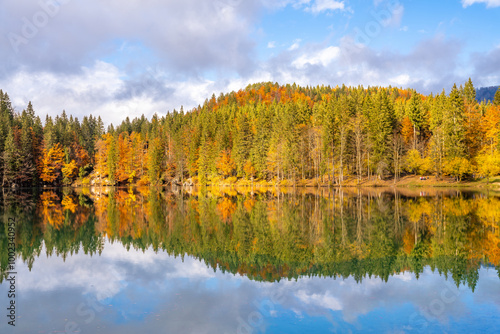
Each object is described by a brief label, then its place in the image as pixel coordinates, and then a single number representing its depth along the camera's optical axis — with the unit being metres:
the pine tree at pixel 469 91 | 76.34
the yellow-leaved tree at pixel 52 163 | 97.06
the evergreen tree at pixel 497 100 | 74.56
